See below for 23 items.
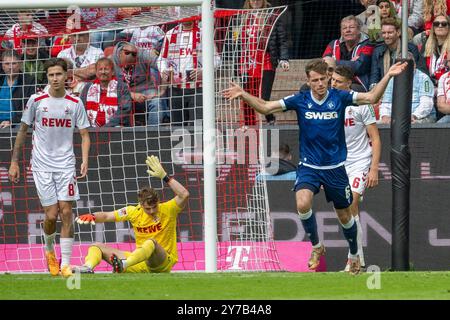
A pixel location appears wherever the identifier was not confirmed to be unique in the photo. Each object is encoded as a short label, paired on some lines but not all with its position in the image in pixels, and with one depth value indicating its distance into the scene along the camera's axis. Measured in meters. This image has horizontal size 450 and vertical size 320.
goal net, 14.91
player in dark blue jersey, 12.39
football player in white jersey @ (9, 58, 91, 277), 13.54
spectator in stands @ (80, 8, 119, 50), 15.14
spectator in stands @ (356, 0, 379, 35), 16.59
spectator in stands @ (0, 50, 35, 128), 15.36
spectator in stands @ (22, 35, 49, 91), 15.19
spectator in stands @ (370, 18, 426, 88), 15.77
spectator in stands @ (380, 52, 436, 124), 15.54
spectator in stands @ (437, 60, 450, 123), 15.70
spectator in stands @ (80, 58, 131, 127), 15.38
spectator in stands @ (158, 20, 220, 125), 14.82
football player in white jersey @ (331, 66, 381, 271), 14.01
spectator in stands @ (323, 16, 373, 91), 16.09
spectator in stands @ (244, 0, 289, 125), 16.28
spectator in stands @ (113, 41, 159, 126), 15.31
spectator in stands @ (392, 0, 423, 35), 16.75
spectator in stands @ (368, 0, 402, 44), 16.17
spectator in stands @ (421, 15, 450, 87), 16.09
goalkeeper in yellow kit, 13.38
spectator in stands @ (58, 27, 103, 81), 15.66
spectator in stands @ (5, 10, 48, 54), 14.86
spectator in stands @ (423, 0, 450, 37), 16.62
